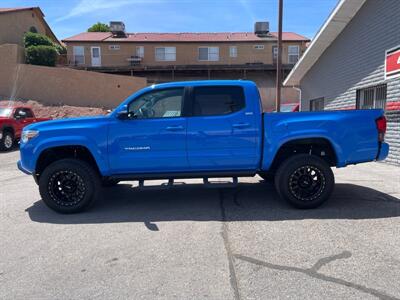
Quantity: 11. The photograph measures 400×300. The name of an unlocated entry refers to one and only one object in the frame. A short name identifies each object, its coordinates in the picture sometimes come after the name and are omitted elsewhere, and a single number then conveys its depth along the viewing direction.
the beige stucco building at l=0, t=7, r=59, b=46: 32.41
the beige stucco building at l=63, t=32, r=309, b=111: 35.44
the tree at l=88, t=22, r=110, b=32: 54.12
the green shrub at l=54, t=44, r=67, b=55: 37.60
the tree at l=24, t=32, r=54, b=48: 31.74
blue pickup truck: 5.51
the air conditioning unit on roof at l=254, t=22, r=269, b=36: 37.06
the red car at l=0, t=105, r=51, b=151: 14.57
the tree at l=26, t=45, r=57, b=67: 29.62
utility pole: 17.34
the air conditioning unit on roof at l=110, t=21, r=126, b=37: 36.91
